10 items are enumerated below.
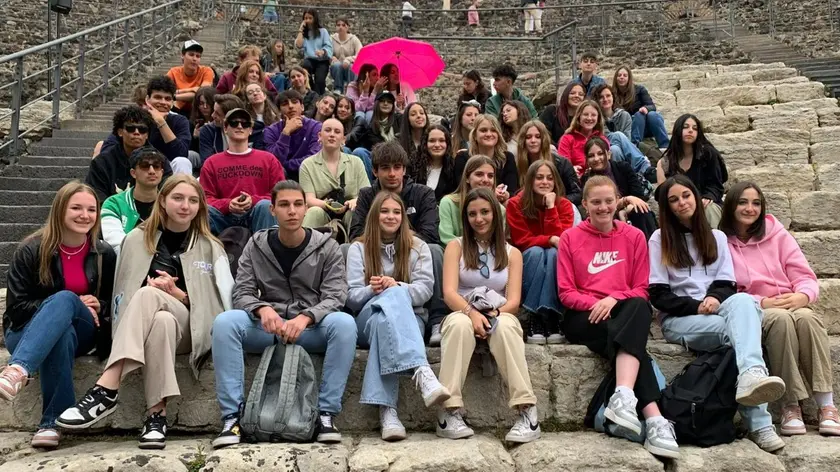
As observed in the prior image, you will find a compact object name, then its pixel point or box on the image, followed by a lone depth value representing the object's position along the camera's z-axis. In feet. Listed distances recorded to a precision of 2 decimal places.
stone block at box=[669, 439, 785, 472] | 10.65
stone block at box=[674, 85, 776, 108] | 25.72
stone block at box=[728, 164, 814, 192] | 19.10
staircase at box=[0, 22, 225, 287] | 17.13
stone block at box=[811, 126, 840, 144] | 21.16
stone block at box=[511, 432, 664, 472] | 10.52
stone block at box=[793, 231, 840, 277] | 15.61
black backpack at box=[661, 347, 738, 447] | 11.18
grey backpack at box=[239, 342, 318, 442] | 10.93
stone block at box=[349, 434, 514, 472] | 10.37
